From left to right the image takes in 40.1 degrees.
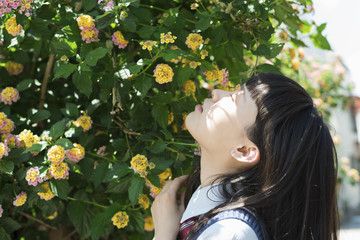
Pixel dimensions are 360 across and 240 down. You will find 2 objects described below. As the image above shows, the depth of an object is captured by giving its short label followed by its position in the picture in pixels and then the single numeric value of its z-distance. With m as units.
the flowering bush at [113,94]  1.44
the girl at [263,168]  1.13
